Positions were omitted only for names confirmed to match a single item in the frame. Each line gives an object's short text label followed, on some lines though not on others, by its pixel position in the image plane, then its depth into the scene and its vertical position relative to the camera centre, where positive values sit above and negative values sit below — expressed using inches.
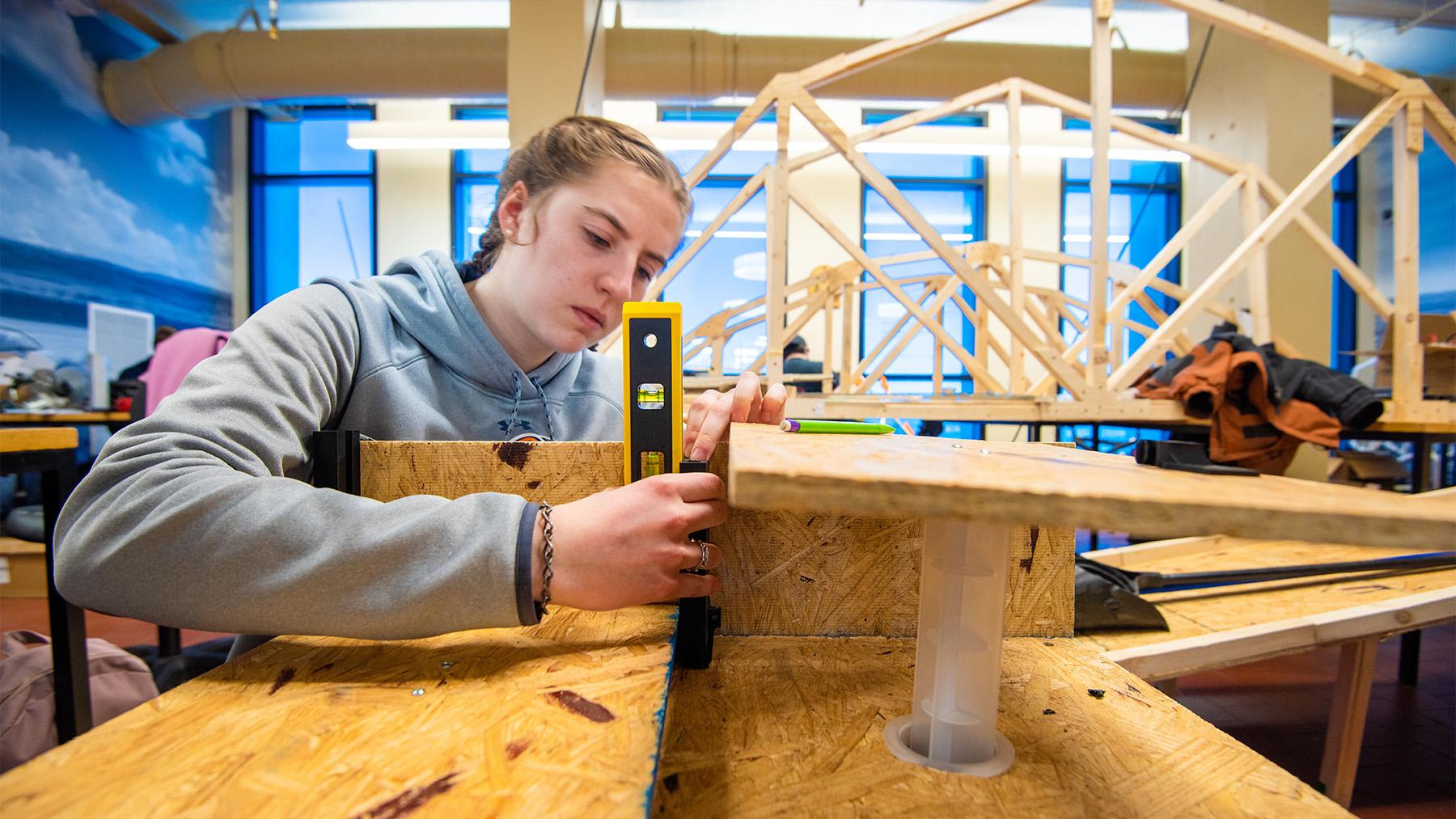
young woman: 23.0 -4.7
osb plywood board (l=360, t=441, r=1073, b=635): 31.5 -7.4
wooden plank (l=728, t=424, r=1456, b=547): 13.9 -2.2
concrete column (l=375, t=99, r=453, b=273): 309.7 +97.6
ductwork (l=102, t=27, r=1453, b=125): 199.3 +108.9
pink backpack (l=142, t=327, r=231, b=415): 110.6 +7.6
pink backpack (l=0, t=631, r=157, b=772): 46.7 -25.2
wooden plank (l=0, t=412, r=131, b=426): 159.4 -6.4
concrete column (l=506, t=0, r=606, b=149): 162.1 +87.3
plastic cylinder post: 21.6 -8.5
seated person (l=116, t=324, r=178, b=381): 211.2 +9.6
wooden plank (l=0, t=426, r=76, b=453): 55.7 -4.3
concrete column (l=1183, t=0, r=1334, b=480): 159.5 +64.5
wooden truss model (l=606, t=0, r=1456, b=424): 101.1 +32.2
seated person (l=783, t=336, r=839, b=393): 174.3 +10.3
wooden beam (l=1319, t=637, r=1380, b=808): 62.6 -31.0
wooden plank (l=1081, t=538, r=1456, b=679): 45.1 -17.1
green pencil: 30.6 -1.2
